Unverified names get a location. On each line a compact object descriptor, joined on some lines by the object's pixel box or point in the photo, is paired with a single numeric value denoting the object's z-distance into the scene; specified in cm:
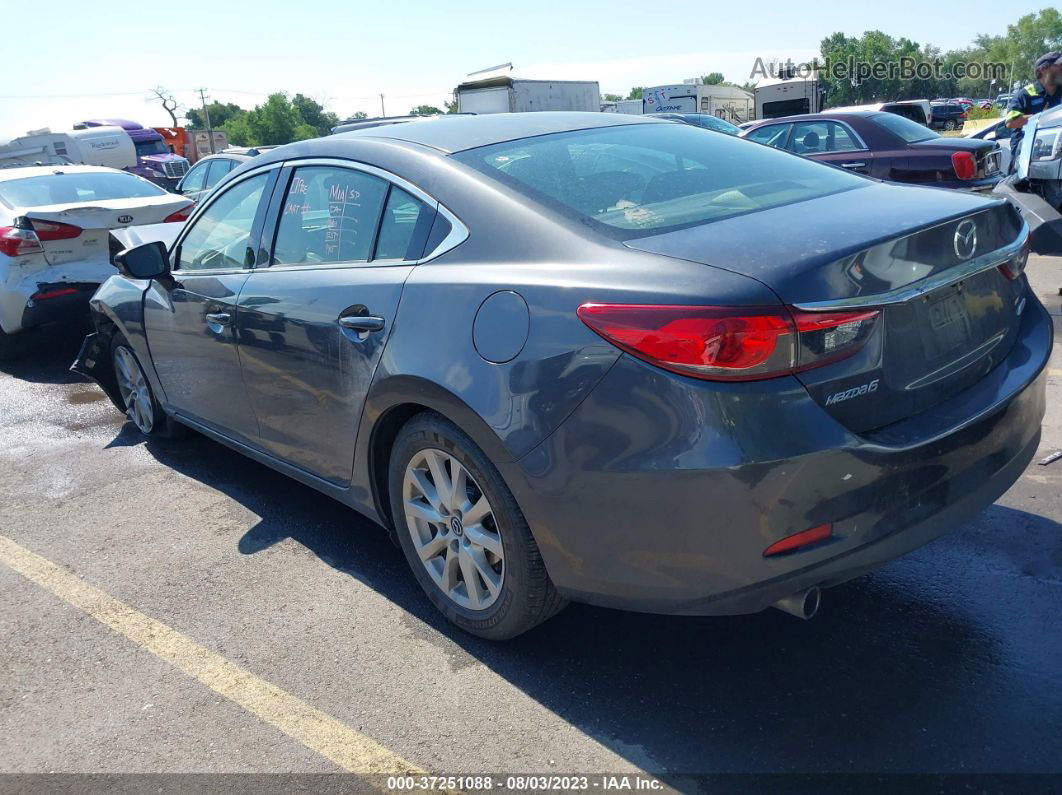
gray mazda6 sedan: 234
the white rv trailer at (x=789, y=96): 3494
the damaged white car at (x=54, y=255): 727
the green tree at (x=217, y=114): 12744
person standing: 924
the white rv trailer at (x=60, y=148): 2139
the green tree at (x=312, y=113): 13075
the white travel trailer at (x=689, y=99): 3800
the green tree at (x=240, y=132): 10856
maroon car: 988
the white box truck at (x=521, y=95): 2598
